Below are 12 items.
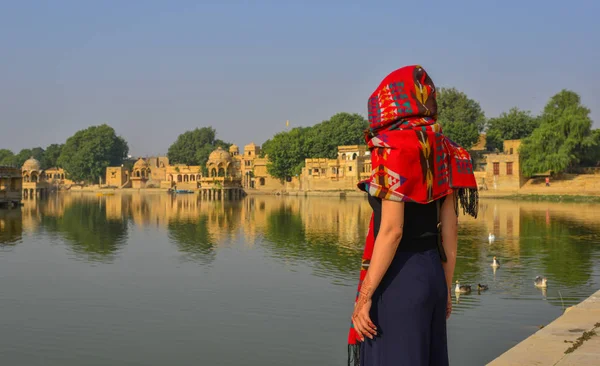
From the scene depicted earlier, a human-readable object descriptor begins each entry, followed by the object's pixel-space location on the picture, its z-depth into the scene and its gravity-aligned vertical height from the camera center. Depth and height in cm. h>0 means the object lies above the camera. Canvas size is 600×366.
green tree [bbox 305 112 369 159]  7494 +441
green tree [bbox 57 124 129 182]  10112 +395
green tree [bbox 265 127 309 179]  7450 +253
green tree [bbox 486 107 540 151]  6456 +466
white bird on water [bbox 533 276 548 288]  1363 -210
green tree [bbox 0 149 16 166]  12512 +444
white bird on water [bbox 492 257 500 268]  1631 -206
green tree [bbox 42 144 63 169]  11969 +403
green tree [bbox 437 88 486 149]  7050 +697
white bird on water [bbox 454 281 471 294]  1317 -215
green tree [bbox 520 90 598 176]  4850 +247
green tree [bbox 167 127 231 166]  10800 +536
